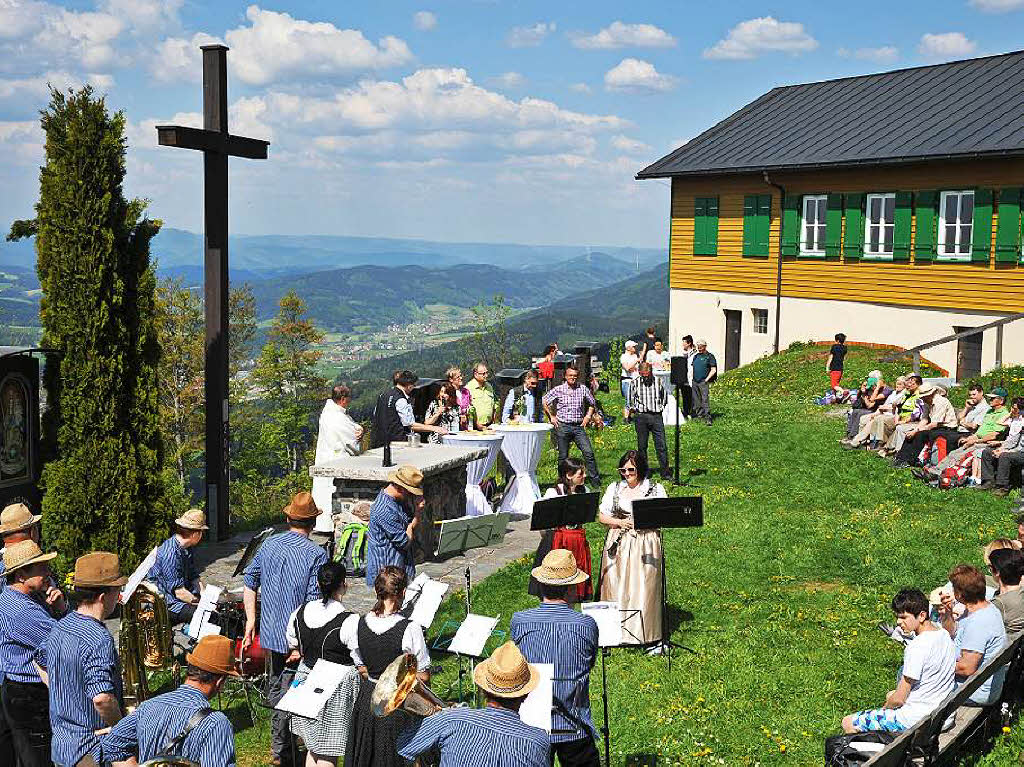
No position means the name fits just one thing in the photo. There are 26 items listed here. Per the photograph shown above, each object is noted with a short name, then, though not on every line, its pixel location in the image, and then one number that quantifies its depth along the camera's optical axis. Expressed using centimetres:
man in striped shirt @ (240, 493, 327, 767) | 788
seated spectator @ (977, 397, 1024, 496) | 1541
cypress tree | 1225
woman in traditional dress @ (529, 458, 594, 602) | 998
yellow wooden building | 2675
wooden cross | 1395
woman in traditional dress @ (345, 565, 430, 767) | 655
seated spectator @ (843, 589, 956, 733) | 757
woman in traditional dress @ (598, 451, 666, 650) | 1005
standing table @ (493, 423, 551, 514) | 1587
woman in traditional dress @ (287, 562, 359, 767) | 688
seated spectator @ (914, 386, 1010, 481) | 1620
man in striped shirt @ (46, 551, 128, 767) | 628
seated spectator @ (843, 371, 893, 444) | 1944
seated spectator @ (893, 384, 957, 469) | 1730
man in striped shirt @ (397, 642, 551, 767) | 540
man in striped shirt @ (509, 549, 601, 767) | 674
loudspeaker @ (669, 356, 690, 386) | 1745
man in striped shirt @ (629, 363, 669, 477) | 1608
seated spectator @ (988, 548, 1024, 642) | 839
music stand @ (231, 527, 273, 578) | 1031
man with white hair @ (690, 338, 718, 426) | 2197
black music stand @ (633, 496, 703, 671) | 942
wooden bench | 672
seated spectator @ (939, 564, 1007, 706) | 784
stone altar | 1298
